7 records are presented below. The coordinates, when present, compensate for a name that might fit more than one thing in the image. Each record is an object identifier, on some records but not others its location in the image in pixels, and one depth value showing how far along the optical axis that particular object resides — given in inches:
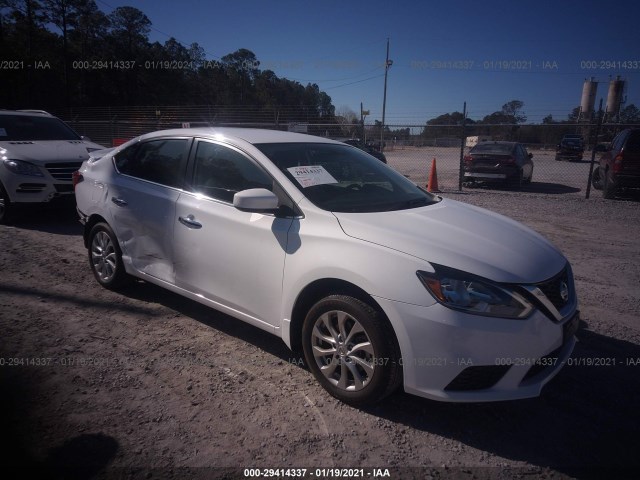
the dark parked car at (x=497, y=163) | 498.6
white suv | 264.1
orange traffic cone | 468.1
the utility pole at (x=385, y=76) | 1444.6
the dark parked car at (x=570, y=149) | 1046.4
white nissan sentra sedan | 92.4
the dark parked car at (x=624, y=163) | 400.8
